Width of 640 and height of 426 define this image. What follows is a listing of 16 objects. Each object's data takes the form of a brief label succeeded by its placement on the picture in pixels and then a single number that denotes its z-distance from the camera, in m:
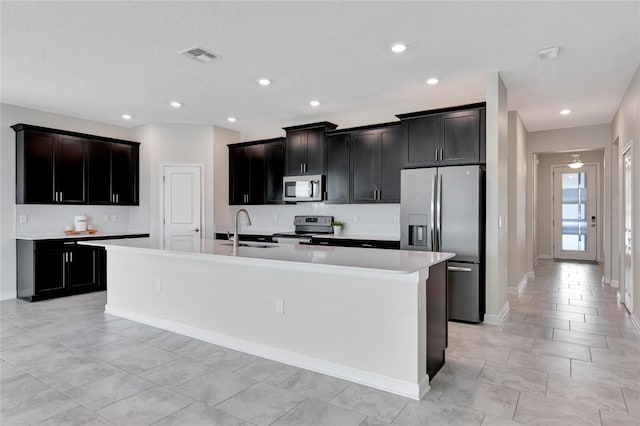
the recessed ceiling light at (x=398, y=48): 3.33
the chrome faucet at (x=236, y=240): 3.62
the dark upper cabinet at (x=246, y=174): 6.51
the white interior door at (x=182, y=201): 6.43
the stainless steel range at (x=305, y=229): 5.63
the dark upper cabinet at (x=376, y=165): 5.12
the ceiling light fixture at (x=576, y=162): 8.79
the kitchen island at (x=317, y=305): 2.53
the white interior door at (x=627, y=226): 4.41
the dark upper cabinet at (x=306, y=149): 5.73
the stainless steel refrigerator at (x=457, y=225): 4.06
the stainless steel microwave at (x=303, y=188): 5.70
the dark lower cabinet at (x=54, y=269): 5.07
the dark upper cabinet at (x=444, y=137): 4.22
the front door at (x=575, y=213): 8.92
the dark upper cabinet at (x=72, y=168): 5.22
